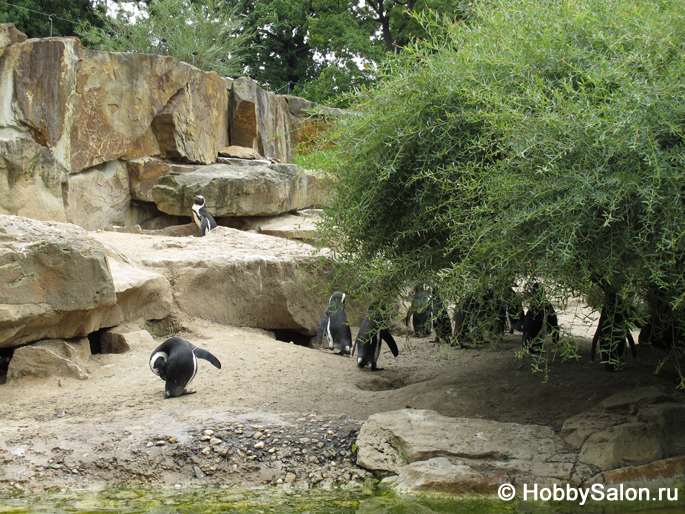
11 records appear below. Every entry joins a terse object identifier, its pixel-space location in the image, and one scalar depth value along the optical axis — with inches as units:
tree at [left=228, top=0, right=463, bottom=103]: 816.3
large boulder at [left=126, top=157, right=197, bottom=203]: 492.7
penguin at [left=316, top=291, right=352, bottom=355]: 278.7
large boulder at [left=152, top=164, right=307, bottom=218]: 455.2
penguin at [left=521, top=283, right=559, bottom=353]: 247.8
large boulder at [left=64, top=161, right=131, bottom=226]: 453.5
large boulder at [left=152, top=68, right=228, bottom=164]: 501.0
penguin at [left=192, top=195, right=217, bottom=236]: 410.9
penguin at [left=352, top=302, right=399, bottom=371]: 241.8
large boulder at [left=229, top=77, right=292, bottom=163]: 591.2
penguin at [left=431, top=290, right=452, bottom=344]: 233.3
